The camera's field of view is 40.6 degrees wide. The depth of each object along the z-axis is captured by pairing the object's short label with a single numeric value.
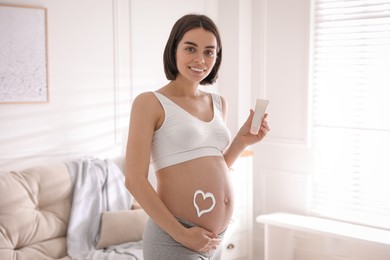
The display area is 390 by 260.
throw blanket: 2.94
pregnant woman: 1.58
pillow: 3.05
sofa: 2.76
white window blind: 3.34
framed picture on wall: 2.97
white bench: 3.19
